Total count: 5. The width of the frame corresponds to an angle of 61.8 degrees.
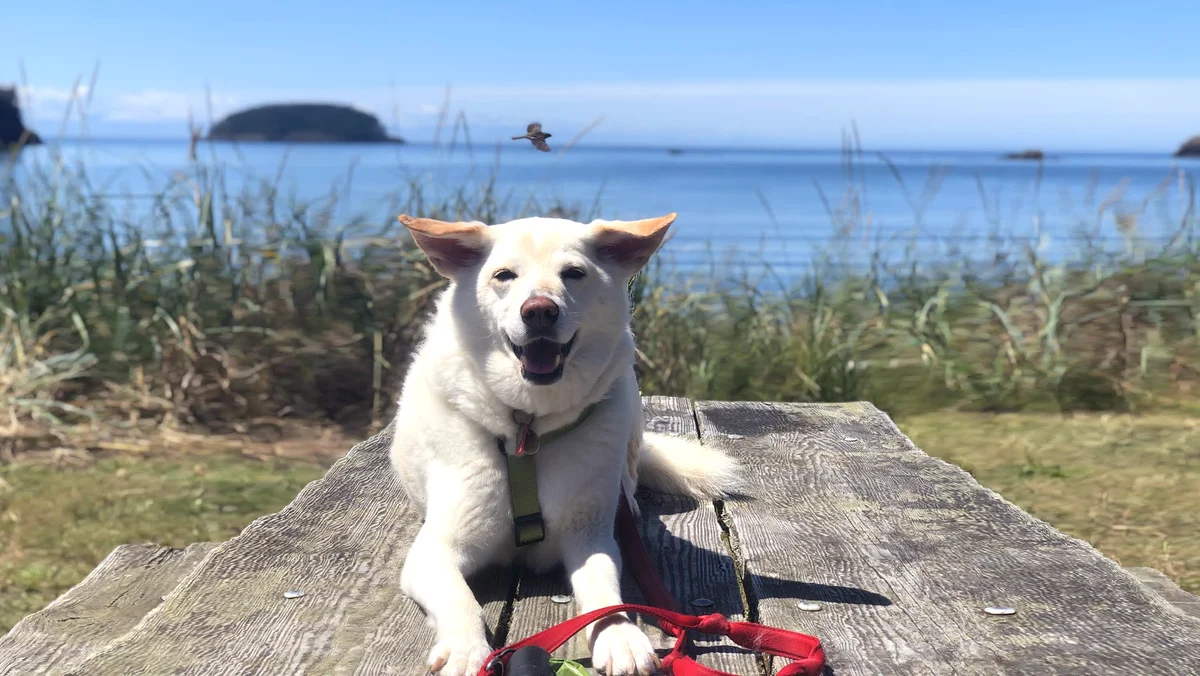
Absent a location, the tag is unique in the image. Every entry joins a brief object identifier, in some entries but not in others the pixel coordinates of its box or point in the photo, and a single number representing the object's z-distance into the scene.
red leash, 1.78
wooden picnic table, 1.87
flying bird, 2.54
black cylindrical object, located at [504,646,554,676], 1.73
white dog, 2.28
